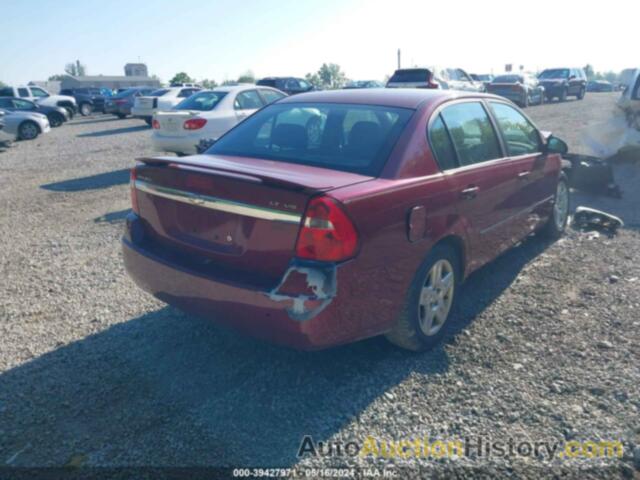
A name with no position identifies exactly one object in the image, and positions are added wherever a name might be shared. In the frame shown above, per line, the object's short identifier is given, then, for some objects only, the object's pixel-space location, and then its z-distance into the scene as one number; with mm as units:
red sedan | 2734
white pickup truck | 25253
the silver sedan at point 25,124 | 17500
